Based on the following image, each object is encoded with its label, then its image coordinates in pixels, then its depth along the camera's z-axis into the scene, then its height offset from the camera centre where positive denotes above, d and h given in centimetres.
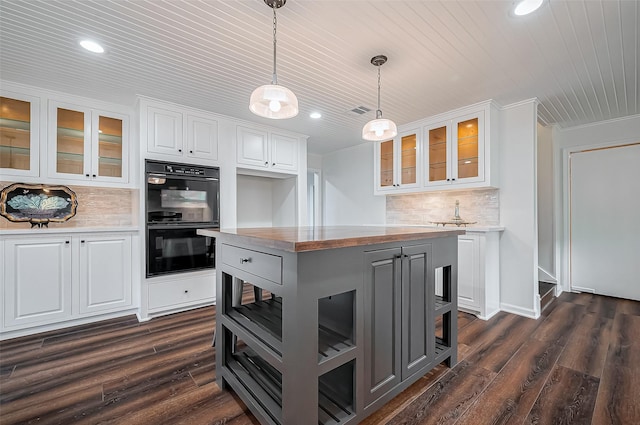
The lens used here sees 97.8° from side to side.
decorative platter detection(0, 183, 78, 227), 278 +11
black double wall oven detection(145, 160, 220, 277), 299 -1
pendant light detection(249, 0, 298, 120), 166 +70
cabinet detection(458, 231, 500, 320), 304 -67
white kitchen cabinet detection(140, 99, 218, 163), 302 +95
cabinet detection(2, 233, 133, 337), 252 -63
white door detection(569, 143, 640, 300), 355 -10
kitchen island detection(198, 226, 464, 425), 122 -62
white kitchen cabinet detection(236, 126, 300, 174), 373 +90
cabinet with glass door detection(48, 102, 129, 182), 287 +77
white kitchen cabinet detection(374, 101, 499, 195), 321 +78
